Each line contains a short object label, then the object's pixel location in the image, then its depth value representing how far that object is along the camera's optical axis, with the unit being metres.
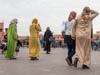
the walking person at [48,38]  17.53
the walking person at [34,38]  11.33
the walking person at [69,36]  8.52
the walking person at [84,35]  7.77
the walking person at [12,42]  11.48
